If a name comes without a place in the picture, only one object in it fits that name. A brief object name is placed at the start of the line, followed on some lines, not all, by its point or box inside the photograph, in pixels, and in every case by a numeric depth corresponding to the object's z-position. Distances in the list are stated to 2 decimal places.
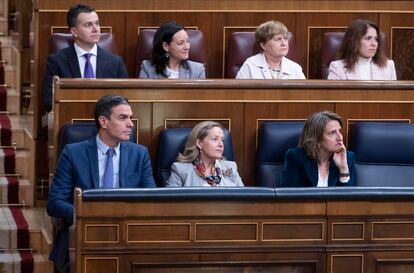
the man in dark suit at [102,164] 7.30
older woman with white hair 9.07
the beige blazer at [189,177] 7.63
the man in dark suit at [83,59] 8.86
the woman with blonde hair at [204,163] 7.61
